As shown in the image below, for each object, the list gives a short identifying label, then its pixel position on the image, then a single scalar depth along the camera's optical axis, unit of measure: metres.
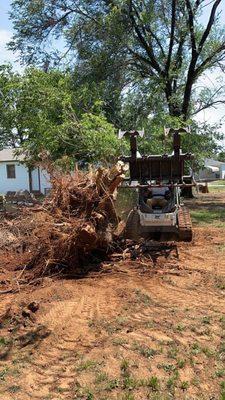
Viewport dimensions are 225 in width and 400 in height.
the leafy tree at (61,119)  14.01
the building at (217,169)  68.13
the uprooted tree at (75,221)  8.23
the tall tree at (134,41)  18.86
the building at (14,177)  35.89
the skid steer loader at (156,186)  9.99
